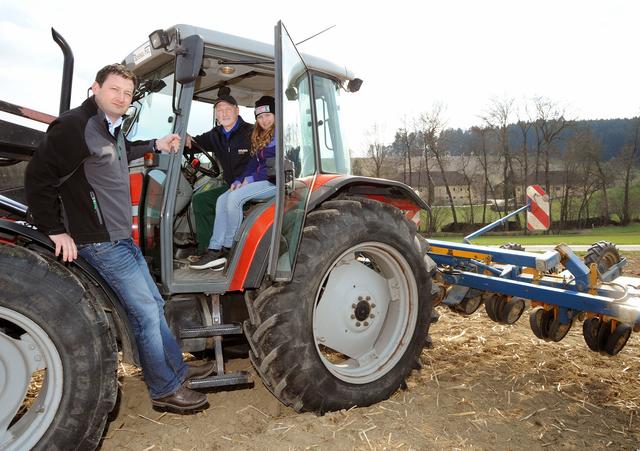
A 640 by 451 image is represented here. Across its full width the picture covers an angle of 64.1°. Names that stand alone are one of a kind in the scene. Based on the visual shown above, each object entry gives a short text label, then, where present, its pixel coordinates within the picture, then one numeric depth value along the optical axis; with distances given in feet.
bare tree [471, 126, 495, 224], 155.55
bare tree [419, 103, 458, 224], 149.48
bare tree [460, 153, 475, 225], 151.76
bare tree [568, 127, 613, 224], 151.84
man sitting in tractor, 11.53
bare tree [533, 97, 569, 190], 152.46
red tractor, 7.63
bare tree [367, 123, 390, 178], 143.71
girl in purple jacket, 10.71
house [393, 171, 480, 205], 152.05
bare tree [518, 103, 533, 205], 151.84
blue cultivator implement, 11.98
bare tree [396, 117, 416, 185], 151.84
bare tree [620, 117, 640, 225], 150.00
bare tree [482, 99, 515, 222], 146.61
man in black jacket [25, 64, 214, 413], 7.54
